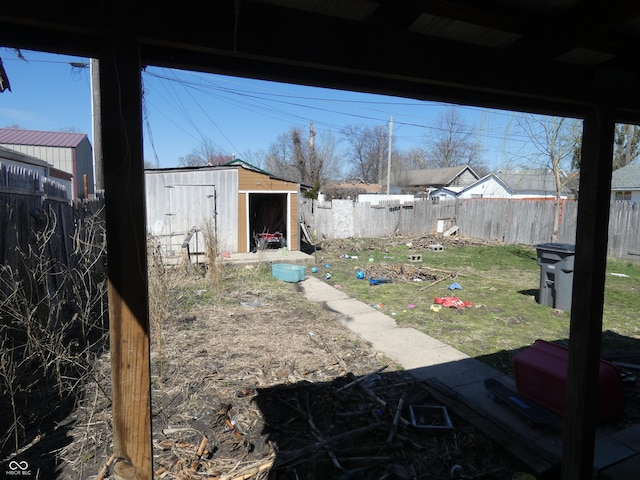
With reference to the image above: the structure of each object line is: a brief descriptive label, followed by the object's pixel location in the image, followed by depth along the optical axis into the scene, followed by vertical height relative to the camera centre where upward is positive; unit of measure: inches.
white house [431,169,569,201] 1378.0 +69.7
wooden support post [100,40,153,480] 51.8 -7.5
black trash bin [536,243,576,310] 259.6 -46.3
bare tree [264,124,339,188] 1144.8 +146.8
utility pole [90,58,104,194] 280.4 +63.6
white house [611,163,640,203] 704.4 +48.7
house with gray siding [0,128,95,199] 764.6 +115.6
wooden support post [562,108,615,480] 81.8 -19.4
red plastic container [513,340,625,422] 120.4 -56.8
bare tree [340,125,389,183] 1685.5 +222.6
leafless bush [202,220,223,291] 300.7 -42.8
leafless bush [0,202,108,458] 120.5 -58.1
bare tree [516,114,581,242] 529.7 +89.9
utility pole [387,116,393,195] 1072.2 +203.4
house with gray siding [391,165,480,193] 1520.7 +119.6
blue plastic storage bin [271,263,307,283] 348.5 -63.0
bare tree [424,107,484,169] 1702.8 +241.2
